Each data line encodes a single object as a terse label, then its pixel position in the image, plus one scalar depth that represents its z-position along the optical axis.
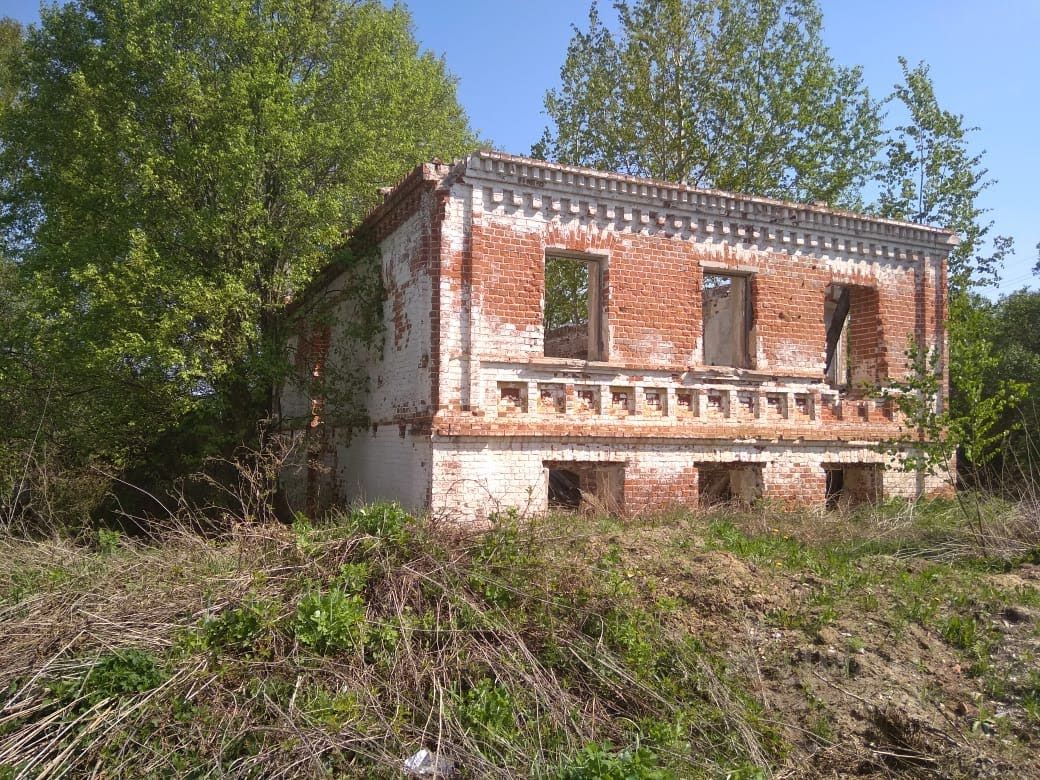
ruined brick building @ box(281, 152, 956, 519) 9.44
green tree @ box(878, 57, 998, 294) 18.20
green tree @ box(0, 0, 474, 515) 10.07
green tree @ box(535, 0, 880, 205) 19.92
